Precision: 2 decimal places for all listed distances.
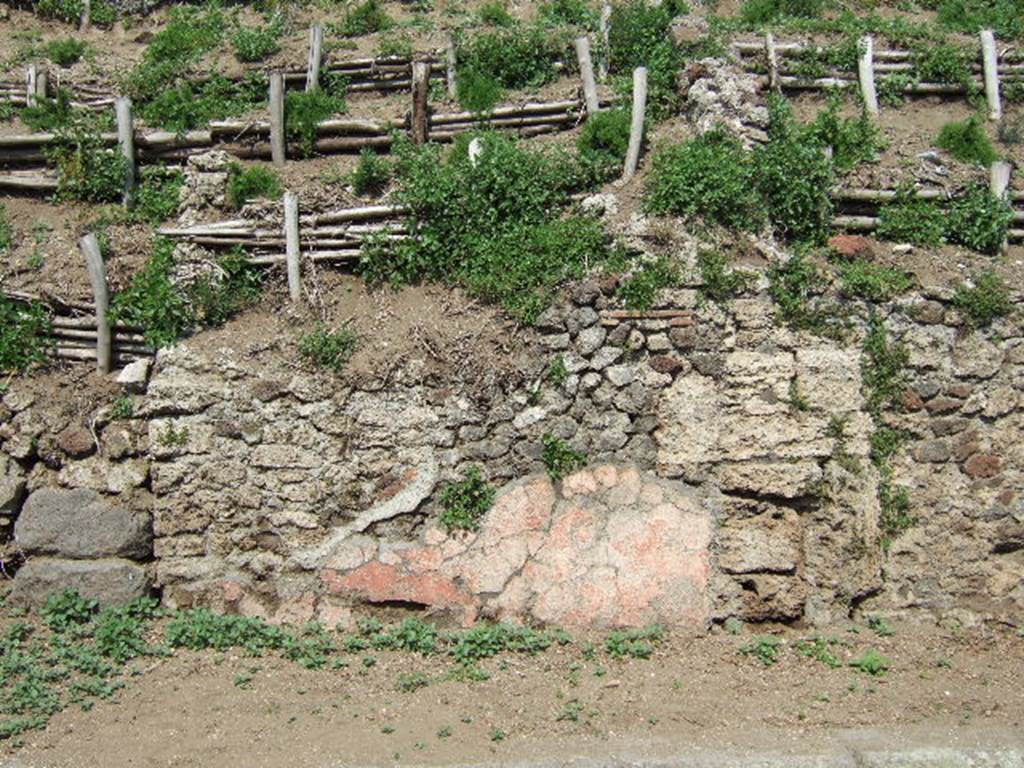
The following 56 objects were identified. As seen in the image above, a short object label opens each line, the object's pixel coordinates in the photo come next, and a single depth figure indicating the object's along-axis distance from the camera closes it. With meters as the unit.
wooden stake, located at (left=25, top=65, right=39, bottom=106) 9.30
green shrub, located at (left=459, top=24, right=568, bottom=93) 9.60
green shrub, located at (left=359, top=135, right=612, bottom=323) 7.66
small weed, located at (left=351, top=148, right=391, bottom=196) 8.28
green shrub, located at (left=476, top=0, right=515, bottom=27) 10.45
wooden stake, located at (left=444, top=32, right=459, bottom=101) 9.45
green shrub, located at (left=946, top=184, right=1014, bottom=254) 8.25
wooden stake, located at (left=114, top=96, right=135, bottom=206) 8.52
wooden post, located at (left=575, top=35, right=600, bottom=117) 8.88
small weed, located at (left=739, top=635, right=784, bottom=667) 6.89
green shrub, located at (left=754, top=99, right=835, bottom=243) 7.98
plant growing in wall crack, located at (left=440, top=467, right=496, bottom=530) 7.21
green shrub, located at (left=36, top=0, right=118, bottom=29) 11.09
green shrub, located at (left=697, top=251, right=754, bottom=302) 7.47
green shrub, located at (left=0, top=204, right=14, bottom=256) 8.21
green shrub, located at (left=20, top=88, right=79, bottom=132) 8.93
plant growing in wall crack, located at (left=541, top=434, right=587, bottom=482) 7.30
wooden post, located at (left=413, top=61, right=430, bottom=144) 8.90
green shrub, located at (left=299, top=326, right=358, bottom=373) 7.41
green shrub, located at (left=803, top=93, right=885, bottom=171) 8.58
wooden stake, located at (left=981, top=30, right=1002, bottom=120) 9.64
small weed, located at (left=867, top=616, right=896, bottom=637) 7.27
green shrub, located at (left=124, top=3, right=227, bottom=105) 9.54
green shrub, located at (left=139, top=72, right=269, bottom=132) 9.19
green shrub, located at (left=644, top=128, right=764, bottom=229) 7.75
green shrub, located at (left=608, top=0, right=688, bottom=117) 8.95
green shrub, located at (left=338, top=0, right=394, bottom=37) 10.52
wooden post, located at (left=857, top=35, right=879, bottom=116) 9.47
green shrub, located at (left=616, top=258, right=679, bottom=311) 7.46
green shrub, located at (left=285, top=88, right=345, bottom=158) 8.86
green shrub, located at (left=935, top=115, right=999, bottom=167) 8.90
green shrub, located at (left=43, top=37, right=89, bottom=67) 10.17
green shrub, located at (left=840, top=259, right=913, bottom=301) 7.68
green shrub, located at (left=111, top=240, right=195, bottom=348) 7.61
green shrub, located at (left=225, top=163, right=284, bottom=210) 8.24
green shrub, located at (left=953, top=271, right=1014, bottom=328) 7.75
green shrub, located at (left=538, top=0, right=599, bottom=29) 10.27
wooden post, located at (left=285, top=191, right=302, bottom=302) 7.88
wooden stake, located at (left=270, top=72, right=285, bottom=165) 8.77
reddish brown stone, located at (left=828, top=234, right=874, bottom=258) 7.93
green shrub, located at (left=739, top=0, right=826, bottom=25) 10.70
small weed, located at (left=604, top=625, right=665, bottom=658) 6.88
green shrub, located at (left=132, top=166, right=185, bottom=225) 8.40
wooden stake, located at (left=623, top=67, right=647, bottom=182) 8.20
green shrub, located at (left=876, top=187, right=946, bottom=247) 8.20
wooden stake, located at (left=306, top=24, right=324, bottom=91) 9.38
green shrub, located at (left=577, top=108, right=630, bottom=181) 8.18
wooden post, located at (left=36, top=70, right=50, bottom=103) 9.32
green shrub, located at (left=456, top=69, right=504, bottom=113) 9.11
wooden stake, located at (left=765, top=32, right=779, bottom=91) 9.27
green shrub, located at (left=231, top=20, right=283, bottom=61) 9.93
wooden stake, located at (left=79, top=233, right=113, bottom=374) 7.71
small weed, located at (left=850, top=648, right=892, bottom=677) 6.86
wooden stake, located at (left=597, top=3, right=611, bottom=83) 9.50
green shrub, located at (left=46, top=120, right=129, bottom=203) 8.52
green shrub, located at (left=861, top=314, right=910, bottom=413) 7.61
